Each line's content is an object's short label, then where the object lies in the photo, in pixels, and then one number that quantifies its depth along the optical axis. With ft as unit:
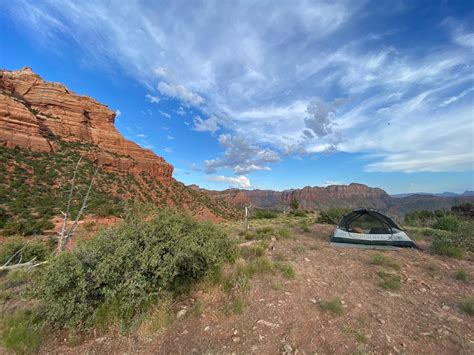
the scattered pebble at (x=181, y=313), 13.33
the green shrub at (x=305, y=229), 41.36
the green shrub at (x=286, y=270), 18.77
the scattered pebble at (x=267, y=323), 12.32
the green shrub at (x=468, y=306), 13.66
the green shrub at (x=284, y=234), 34.45
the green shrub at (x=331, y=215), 53.62
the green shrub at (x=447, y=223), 39.34
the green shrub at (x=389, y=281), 17.03
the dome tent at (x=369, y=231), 28.12
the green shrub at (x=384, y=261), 21.36
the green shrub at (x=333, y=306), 13.55
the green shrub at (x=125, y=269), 11.89
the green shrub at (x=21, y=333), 10.74
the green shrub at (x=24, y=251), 26.21
